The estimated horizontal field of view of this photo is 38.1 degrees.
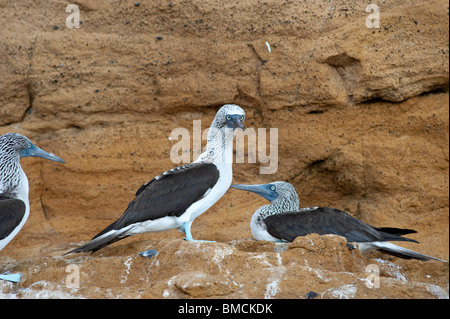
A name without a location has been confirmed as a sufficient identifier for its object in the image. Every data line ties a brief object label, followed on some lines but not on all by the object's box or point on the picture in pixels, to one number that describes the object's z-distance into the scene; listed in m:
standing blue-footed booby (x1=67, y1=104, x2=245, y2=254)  6.85
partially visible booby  6.46
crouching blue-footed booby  7.05
